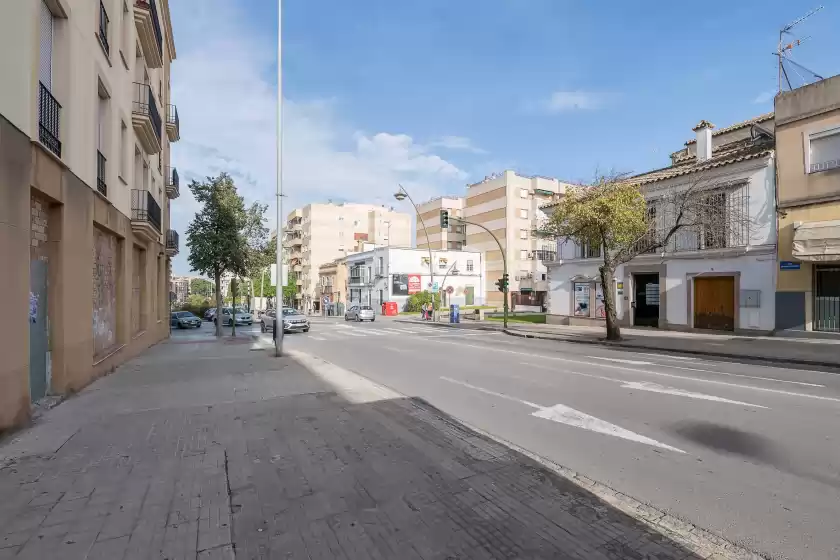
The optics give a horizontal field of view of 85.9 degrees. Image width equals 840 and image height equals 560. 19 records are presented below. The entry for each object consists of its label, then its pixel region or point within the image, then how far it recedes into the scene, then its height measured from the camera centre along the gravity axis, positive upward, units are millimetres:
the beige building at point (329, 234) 76000 +9068
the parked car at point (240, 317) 34219 -2389
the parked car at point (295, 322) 26058 -2119
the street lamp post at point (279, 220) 13498 +2118
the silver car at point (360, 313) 39281 -2443
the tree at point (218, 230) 20453 +2639
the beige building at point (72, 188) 5488 +1734
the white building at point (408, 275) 51969 +1290
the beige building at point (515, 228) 60562 +7734
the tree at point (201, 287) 103294 -76
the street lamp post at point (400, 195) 30864 +6218
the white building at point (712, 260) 17828 +1093
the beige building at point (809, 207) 15492 +2752
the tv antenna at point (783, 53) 18297 +9532
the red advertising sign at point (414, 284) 52500 +182
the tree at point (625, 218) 16188 +2556
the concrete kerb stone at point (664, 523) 3037 -1792
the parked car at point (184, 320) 32125 -2426
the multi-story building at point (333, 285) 63125 +159
